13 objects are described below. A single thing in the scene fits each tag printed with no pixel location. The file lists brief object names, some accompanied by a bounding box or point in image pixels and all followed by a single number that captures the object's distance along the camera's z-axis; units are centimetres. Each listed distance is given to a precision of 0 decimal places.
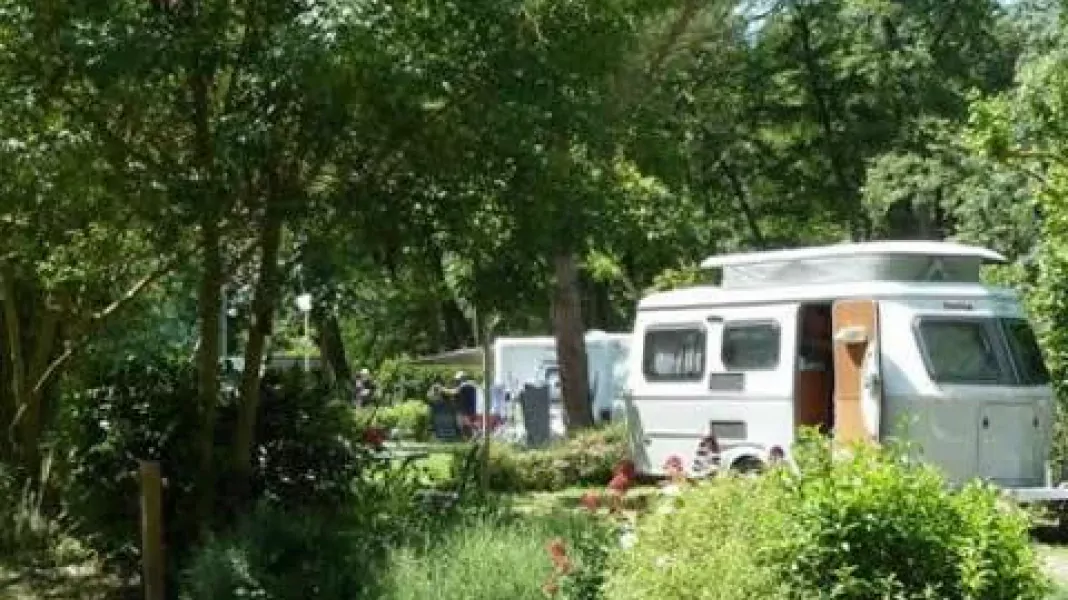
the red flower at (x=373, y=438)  1072
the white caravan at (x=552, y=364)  3008
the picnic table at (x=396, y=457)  1050
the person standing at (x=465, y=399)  3084
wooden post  909
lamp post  984
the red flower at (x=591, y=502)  758
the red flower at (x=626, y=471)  770
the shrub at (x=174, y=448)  996
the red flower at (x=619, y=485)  739
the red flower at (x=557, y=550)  653
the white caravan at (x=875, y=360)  1316
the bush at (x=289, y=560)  771
